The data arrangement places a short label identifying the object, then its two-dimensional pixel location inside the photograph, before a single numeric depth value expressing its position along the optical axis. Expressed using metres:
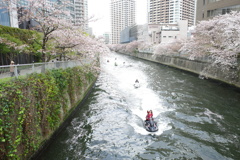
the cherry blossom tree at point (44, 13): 12.37
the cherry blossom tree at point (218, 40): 20.16
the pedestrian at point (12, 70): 7.98
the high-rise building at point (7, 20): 23.77
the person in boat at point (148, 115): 12.43
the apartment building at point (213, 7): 33.34
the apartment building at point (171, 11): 116.38
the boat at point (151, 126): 11.51
